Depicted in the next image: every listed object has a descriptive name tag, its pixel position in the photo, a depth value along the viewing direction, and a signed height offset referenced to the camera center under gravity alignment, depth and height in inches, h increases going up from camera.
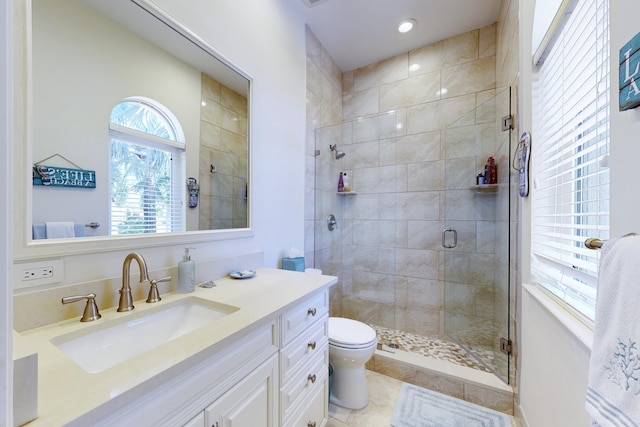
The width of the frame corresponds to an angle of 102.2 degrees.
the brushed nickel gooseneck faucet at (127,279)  36.8 -9.6
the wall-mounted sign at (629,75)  23.8 +13.3
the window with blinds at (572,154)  35.2 +10.0
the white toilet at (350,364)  62.5 -37.8
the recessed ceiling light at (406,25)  85.7 +63.6
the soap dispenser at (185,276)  45.0 -11.1
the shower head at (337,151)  100.9 +24.6
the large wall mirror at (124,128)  33.4 +13.8
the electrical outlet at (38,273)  30.2 -7.4
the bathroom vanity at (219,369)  20.6 -16.0
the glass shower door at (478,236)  72.5 -7.6
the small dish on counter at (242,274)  54.9 -13.3
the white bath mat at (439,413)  60.3 -49.0
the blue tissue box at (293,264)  72.0 -14.4
